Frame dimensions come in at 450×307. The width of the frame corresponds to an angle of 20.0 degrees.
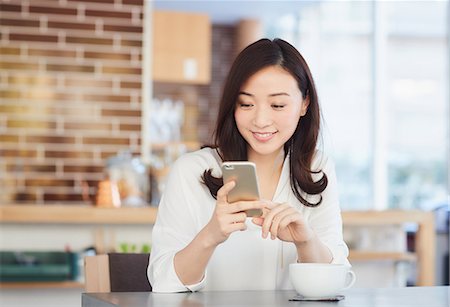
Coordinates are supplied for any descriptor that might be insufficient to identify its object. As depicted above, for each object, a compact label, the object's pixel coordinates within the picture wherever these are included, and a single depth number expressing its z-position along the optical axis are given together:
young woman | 2.27
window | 7.86
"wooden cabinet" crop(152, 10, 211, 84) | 6.44
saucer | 2.05
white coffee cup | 2.05
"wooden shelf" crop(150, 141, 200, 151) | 6.18
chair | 2.32
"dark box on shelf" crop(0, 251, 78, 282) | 3.93
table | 1.98
